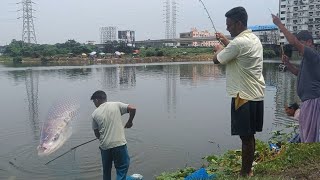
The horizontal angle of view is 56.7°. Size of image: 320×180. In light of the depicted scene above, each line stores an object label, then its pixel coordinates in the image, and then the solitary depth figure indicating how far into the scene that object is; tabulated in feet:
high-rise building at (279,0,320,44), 217.03
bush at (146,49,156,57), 235.34
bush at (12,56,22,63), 225.34
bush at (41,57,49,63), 219.95
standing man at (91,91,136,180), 15.55
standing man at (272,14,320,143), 13.39
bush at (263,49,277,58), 191.44
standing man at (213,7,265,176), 11.78
